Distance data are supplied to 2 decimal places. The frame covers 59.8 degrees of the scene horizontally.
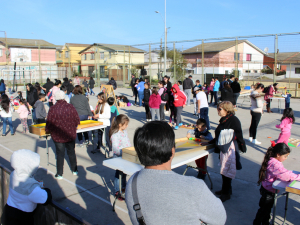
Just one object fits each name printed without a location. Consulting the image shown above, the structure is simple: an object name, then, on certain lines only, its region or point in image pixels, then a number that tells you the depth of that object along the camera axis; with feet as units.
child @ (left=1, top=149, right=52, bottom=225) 8.83
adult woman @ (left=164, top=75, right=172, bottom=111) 34.01
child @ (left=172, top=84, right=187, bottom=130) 30.45
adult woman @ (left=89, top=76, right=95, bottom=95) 69.42
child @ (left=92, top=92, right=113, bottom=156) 22.90
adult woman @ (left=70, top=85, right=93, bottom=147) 23.89
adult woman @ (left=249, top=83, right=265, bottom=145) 24.13
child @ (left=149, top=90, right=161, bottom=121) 31.24
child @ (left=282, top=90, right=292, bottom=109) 39.83
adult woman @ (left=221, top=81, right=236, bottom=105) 34.91
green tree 91.81
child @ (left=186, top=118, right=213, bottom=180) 16.79
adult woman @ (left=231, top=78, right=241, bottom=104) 44.68
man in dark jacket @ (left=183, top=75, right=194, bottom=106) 49.16
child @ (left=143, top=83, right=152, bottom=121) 37.06
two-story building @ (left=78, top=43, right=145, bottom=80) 130.66
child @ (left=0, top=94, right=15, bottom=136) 29.63
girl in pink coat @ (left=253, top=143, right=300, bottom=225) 11.23
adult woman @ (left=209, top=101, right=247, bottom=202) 13.67
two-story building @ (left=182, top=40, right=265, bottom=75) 117.50
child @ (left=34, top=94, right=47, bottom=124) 28.52
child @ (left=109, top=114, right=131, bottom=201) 15.12
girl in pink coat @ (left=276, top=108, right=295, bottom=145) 19.77
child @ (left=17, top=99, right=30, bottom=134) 30.78
